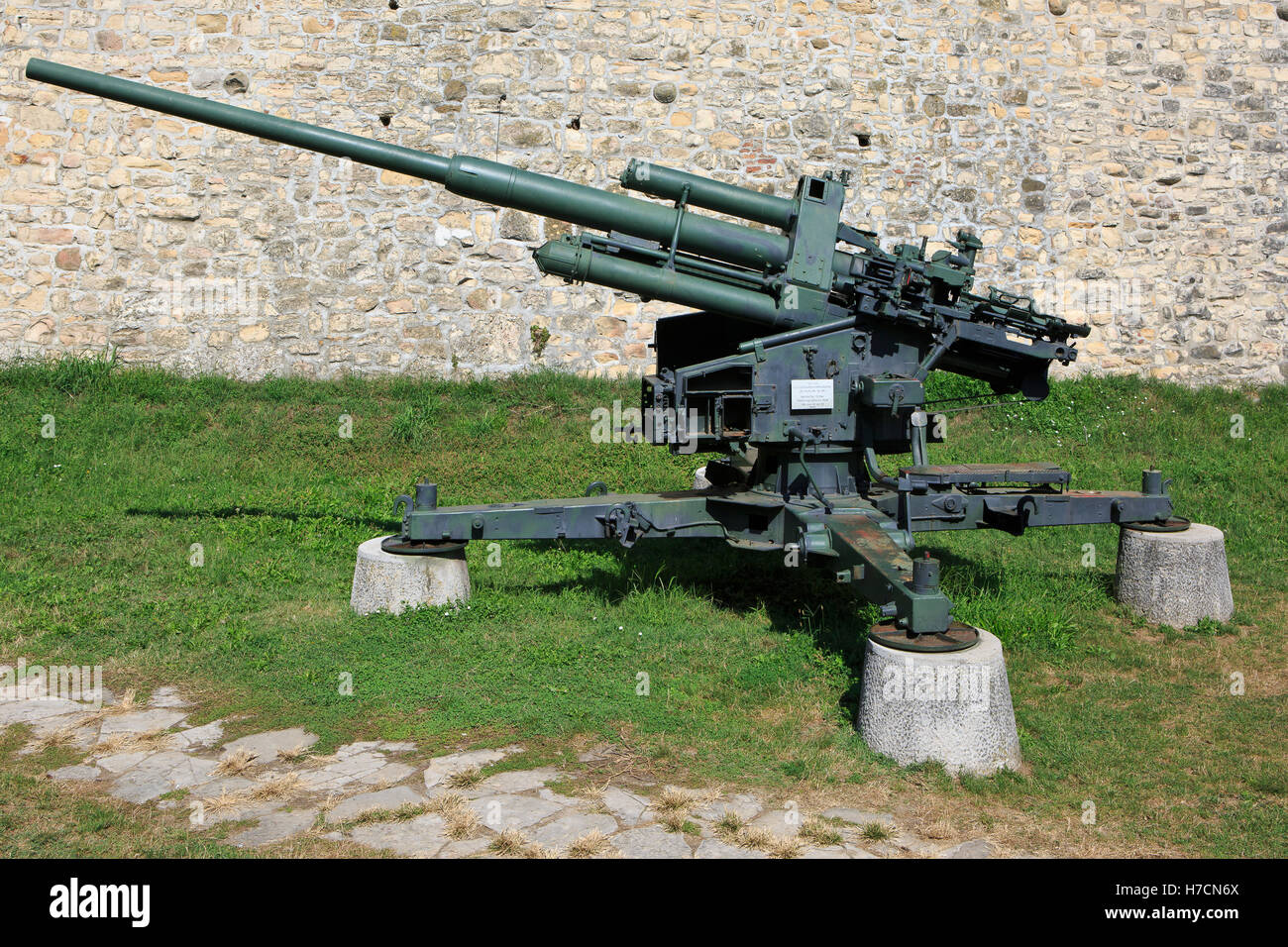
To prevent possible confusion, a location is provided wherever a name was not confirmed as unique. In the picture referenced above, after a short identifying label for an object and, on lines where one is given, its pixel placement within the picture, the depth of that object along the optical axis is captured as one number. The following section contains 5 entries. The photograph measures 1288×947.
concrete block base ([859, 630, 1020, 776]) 4.97
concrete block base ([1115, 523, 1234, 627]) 7.07
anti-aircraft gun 6.44
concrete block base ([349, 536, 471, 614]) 6.70
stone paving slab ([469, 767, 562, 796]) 4.82
